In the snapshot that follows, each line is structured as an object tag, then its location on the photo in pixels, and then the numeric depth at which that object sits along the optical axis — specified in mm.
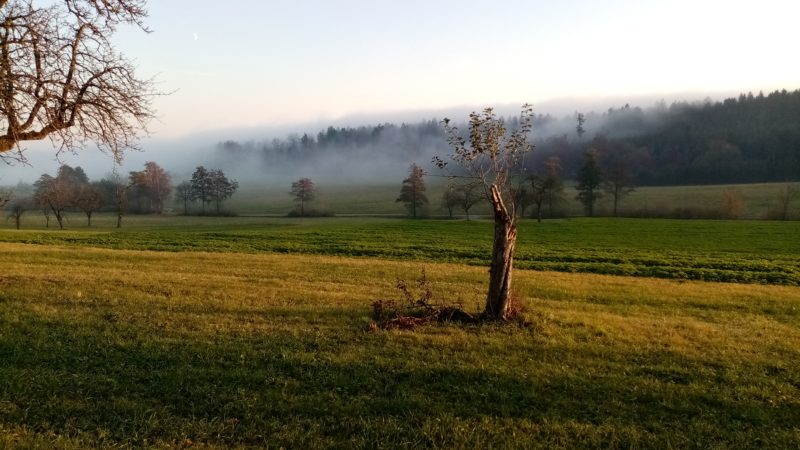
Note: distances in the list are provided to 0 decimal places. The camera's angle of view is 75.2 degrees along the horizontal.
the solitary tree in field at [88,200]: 75438
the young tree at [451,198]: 84500
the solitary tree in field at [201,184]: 120000
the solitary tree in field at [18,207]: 74075
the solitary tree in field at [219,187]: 120250
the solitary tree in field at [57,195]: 71250
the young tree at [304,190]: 109875
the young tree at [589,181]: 90250
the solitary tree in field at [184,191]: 122512
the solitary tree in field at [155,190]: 103562
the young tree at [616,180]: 93312
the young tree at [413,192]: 93688
